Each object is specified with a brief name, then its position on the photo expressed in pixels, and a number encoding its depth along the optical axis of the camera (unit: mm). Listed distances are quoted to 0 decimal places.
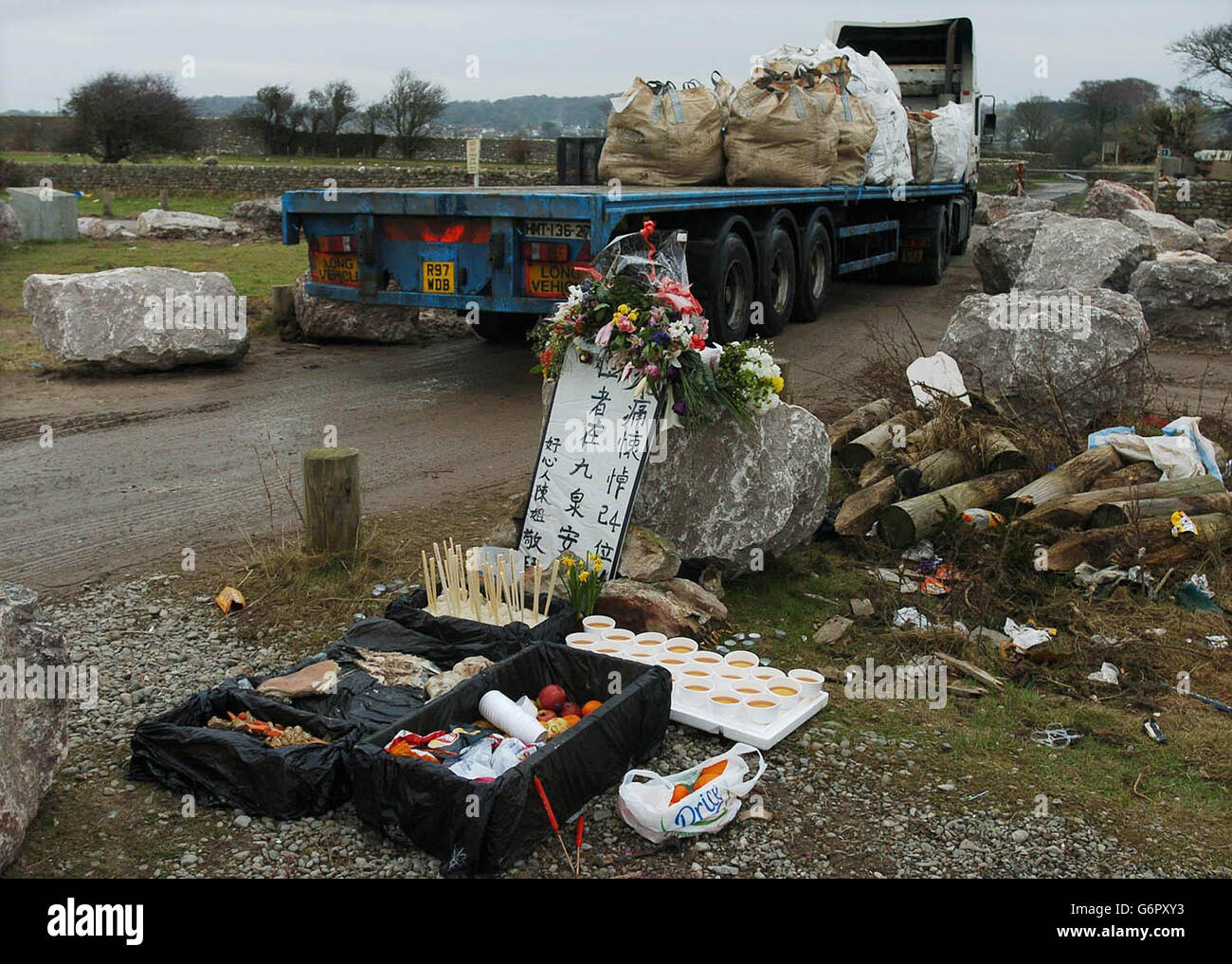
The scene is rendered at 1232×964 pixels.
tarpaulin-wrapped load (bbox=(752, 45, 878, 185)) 11156
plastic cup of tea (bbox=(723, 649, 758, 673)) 4777
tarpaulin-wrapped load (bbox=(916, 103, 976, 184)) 15086
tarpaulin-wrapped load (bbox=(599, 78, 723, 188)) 10875
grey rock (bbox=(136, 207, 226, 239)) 19406
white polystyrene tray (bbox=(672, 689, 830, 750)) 4246
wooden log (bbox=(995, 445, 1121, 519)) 6344
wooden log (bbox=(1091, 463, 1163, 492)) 6457
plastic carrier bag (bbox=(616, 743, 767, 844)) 3629
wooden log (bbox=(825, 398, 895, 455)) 7574
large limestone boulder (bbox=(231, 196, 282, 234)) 21047
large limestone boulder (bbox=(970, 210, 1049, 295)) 13688
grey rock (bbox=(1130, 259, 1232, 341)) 12438
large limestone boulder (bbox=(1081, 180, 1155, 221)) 17984
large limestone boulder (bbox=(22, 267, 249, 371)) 9508
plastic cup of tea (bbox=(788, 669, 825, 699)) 4594
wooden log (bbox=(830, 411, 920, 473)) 7238
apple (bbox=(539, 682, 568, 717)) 4328
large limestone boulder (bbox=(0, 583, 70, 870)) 3369
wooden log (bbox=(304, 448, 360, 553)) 5629
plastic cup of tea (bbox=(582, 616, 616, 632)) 5027
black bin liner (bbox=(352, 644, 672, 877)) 3451
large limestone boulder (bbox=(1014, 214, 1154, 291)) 12805
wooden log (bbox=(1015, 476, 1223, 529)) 6137
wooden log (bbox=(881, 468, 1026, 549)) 6203
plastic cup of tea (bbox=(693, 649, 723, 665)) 4781
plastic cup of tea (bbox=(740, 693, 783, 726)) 4332
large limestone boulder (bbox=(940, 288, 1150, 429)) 7879
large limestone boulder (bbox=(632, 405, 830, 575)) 5660
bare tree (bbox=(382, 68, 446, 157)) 39406
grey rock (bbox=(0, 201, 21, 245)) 17734
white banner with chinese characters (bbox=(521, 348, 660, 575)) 5480
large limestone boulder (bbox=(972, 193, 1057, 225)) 21453
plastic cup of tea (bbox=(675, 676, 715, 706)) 4461
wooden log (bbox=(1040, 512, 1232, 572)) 5832
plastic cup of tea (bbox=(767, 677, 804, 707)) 4516
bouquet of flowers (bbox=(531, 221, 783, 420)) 5457
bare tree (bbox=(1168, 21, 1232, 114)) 41469
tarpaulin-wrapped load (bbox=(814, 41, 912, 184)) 12227
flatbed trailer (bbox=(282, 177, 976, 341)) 8391
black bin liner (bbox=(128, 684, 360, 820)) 3740
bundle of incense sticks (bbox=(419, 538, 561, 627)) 5082
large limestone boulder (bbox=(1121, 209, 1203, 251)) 15469
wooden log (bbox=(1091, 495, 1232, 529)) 6070
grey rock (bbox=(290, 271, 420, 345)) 11195
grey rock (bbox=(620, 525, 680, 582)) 5406
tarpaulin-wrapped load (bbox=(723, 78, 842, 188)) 10906
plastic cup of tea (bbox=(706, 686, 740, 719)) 4406
